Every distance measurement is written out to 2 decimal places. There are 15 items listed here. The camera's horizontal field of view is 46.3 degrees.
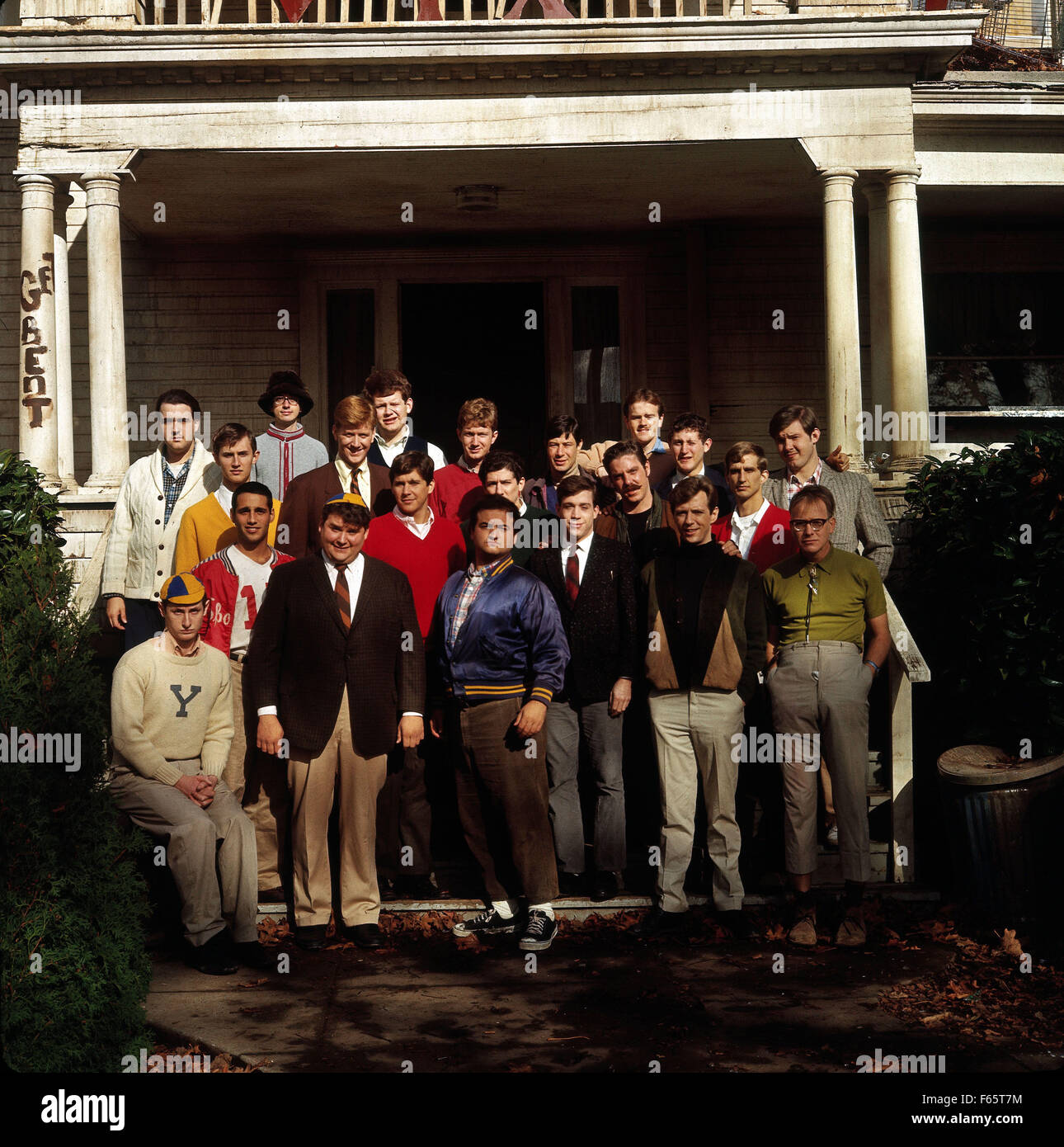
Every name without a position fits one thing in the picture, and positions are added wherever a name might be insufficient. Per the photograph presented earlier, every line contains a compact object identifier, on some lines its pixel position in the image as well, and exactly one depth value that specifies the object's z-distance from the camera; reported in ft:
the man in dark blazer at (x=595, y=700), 19.63
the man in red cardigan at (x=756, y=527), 21.11
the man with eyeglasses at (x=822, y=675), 19.17
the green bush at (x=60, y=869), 13.94
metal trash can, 19.04
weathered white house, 29.50
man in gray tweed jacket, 21.48
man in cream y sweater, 17.87
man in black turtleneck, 19.10
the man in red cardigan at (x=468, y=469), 21.57
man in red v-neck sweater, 19.80
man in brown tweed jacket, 18.79
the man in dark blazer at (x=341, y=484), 21.03
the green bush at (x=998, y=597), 20.40
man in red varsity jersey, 19.88
